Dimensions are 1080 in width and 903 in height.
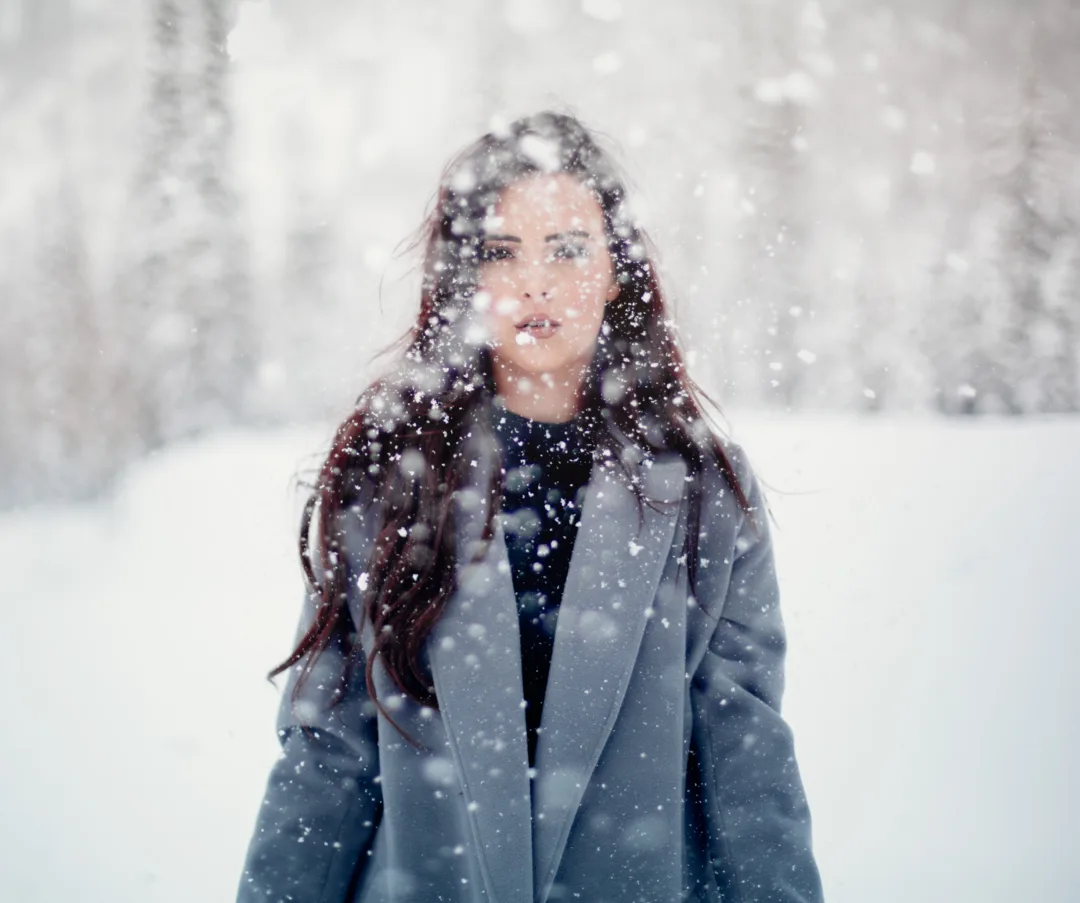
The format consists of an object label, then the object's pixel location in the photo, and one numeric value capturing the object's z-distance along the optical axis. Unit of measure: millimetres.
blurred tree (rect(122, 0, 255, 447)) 6055
